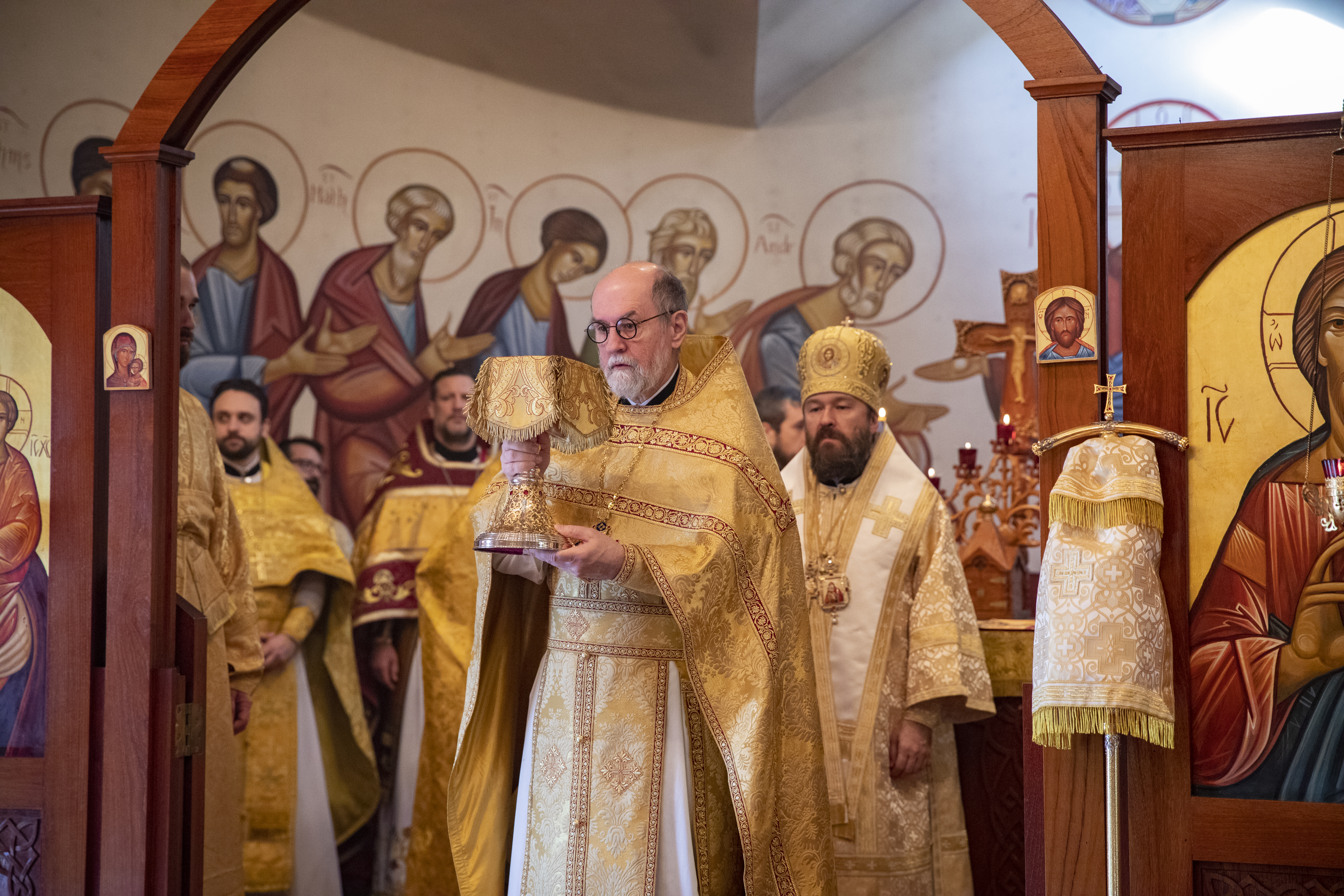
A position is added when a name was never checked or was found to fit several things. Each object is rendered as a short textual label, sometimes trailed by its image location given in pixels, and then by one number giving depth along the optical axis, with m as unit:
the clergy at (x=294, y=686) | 6.05
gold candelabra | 5.89
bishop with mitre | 4.80
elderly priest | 3.59
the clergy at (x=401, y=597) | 6.75
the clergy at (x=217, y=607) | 4.79
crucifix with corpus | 6.35
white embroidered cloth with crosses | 3.19
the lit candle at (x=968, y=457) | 5.91
